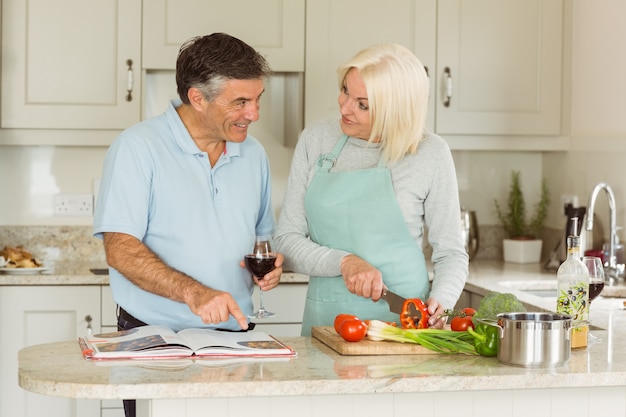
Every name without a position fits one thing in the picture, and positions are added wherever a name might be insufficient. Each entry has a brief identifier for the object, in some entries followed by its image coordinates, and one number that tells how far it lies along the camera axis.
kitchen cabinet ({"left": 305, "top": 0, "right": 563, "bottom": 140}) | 3.80
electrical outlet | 4.07
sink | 3.56
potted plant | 4.18
